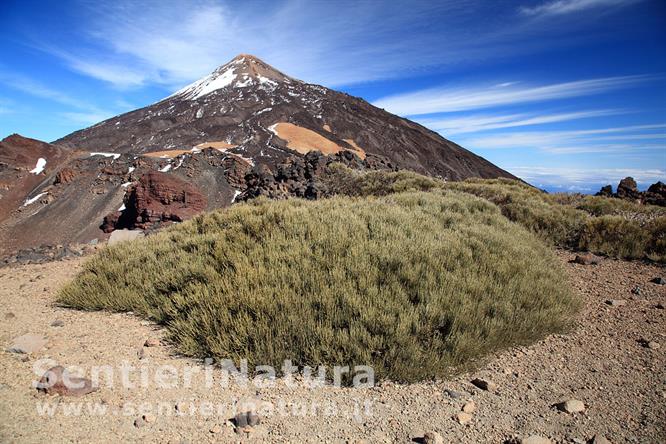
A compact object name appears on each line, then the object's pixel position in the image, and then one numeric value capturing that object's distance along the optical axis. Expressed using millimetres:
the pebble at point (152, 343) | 3752
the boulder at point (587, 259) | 6988
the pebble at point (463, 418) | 2801
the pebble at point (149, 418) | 2709
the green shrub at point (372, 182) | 13383
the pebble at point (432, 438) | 2549
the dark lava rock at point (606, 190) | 18225
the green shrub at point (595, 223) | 7414
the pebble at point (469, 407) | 2919
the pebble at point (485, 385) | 3213
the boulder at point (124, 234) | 12946
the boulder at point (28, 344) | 3562
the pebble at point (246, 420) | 2686
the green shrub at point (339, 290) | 3518
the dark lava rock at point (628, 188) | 17094
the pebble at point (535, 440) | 2584
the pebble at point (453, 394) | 3096
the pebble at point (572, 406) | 2939
